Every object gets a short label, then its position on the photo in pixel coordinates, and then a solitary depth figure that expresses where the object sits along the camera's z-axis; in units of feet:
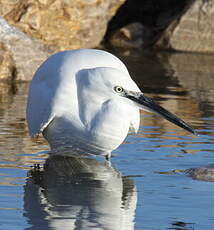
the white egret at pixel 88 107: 23.40
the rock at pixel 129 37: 58.90
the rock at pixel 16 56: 41.45
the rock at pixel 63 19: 48.06
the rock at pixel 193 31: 57.21
